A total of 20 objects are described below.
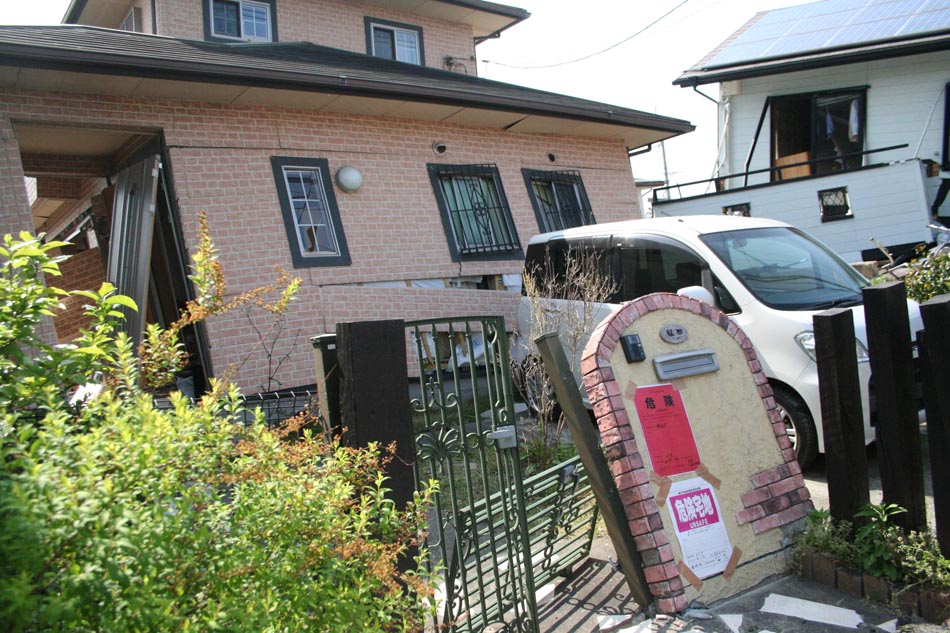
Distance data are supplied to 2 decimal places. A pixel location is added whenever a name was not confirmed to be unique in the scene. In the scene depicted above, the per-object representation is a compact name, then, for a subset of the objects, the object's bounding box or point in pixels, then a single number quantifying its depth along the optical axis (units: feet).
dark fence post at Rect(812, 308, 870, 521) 13.19
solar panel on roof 49.42
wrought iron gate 10.37
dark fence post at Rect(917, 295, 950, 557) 11.96
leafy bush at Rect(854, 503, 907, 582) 12.32
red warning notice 13.15
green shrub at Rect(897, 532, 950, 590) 11.82
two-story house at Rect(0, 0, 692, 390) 25.67
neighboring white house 45.09
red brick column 12.19
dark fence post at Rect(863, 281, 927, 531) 12.80
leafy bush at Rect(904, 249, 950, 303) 23.55
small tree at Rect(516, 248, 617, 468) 21.53
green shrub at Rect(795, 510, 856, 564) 12.80
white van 18.94
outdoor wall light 30.40
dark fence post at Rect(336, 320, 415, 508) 9.35
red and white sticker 12.64
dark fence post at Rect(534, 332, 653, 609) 12.24
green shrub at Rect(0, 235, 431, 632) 4.78
